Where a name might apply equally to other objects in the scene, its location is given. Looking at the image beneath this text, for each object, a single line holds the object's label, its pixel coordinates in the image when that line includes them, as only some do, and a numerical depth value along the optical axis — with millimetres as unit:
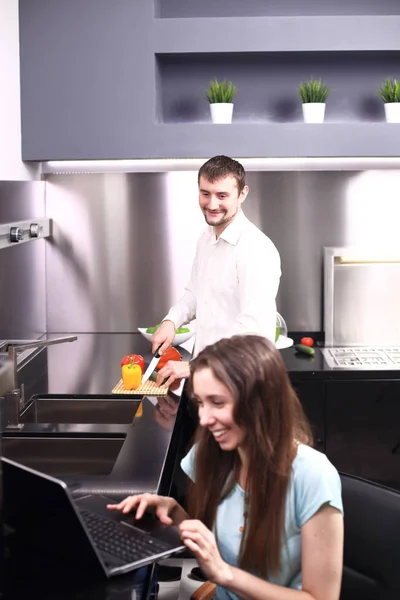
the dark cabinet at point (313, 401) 3516
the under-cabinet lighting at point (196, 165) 4035
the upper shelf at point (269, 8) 3986
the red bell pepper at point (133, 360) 2885
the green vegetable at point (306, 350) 3709
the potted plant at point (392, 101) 3777
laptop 1349
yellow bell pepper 2811
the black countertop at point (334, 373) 3486
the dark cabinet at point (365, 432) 3531
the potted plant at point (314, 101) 3771
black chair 1616
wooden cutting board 2803
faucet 2449
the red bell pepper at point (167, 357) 3061
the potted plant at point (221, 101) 3783
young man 2883
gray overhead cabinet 3697
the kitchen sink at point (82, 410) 2801
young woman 1516
